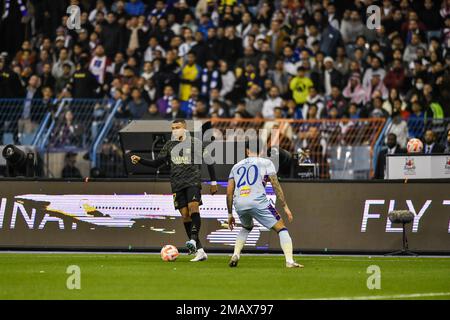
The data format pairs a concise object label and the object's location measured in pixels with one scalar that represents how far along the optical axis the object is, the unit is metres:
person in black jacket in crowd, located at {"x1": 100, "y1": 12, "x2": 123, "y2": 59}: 30.27
